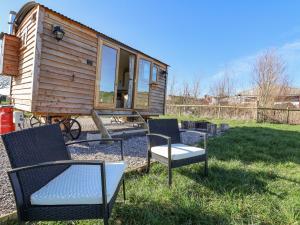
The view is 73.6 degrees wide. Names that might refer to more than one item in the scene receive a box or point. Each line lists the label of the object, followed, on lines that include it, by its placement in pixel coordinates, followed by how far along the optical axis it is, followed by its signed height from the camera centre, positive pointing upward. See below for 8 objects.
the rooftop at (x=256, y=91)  19.71 +2.48
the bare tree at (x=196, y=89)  21.05 +2.46
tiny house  4.36 +1.06
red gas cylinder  4.67 -0.39
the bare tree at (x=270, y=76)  18.94 +3.85
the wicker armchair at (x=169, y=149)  2.52 -0.54
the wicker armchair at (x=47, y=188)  1.27 -0.59
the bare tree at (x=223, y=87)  20.91 +2.80
